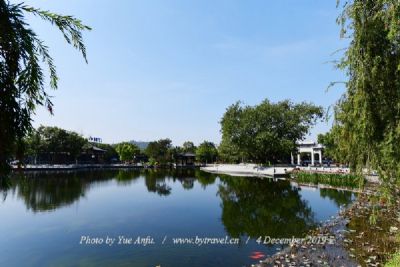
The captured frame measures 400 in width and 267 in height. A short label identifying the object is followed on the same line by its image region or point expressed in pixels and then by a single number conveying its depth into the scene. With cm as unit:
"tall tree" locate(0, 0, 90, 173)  264
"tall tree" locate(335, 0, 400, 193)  676
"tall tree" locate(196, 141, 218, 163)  8369
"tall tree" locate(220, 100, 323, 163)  5103
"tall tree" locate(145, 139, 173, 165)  7875
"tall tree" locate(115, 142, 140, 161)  8380
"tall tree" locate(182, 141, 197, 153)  9494
